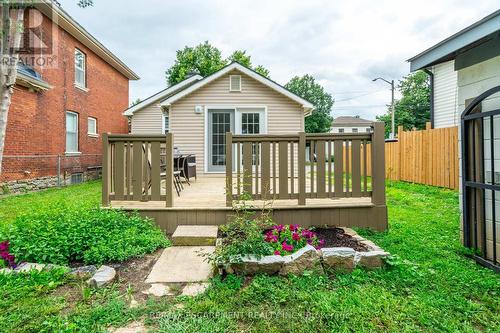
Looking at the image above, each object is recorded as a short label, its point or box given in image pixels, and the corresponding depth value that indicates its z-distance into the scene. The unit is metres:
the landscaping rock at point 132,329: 1.80
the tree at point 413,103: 30.17
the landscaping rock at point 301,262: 2.59
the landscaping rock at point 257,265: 2.55
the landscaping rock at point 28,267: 2.55
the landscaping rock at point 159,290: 2.30
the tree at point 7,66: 5.95
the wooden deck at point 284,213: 3.91
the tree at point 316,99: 35.81
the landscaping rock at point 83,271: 2.53
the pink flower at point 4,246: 2.83
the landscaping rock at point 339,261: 2.66
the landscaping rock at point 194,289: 2.31
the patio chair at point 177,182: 5.10
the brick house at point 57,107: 8.35
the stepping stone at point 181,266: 2.57
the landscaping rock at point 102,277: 2.36
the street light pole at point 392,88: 20.82
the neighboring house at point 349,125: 41.86
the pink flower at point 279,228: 3.25
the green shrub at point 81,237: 2.81
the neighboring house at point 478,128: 2.79
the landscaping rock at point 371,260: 2.68
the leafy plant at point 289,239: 2.82
